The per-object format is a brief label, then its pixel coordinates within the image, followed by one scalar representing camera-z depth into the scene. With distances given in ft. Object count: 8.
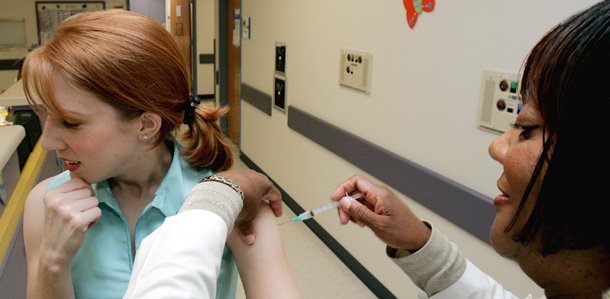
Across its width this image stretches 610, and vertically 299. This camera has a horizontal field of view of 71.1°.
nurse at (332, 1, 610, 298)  1.88
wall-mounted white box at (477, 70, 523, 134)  5.42
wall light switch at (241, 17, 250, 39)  14.38
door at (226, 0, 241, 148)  15.84
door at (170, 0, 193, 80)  26.11
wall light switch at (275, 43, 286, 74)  11.89
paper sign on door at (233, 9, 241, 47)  15.28
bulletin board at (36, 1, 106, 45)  19.22
